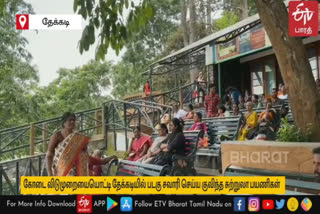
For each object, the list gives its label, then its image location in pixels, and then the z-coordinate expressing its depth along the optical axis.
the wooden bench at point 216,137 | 7.50
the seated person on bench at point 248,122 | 7.69
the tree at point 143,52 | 31.17
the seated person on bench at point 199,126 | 8.25
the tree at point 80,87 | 30.17
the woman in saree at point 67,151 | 4.54
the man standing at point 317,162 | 3.20
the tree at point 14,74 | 14.75
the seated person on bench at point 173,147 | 6.19
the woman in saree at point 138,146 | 7.43
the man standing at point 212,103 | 11.71
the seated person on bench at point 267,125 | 6.66
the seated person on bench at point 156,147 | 6.85
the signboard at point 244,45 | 13.67
